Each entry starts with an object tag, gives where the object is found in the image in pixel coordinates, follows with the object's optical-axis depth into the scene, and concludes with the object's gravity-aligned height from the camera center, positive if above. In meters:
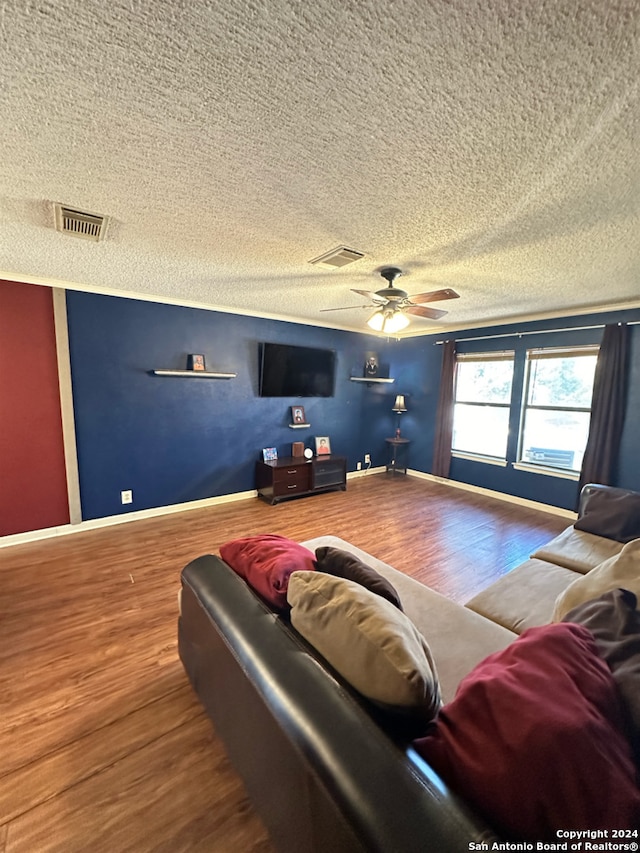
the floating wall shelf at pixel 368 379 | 5.34 +0.15
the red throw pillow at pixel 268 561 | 1.26 -0.72
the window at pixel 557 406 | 3.99 -0.17
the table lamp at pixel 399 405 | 5.70 -0.26
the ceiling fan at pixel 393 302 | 2.62 +0.69
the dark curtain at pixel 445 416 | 5.13 -0.40
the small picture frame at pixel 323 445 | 5.08 -0.85
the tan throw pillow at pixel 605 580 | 1.35 -0.74
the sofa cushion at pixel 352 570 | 1.24 -0.69
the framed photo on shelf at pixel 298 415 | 4.80 -0.39
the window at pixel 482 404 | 4.74 -0.18
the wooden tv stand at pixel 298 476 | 4.30 -1.16
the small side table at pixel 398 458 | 5.88 -1.17
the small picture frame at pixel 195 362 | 3.87 +0.26
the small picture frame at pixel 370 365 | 5.51 +0.38
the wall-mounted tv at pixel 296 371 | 4.41 +0.21
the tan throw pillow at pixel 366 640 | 0.80 -0.66
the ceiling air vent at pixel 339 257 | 2.27 +0.88
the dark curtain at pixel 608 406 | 3.60 -0.13
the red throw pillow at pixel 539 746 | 0.57 -0.65
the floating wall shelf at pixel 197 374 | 3.66 +0.12
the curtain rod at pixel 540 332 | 3.72 +0.73
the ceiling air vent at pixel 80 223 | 1.81 +0.88
